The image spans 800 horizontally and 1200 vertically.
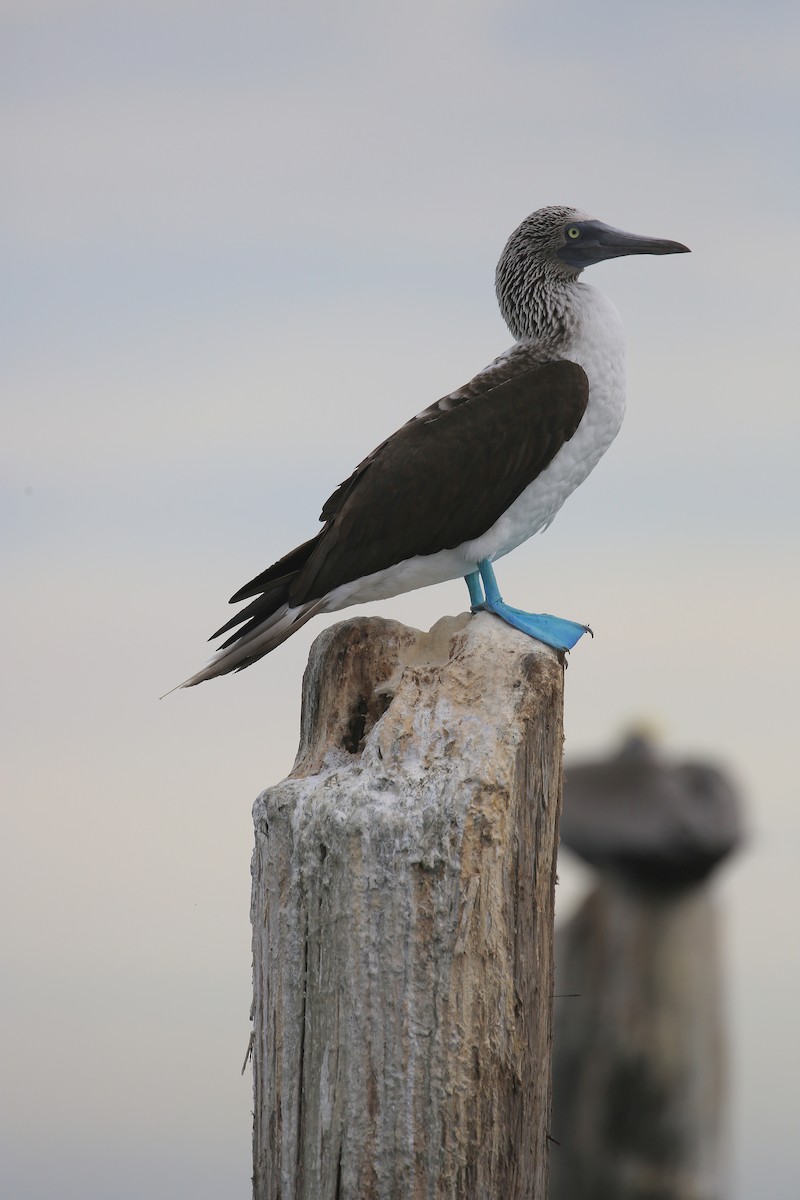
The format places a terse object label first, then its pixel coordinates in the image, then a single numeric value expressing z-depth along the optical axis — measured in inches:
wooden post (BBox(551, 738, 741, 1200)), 554.9
